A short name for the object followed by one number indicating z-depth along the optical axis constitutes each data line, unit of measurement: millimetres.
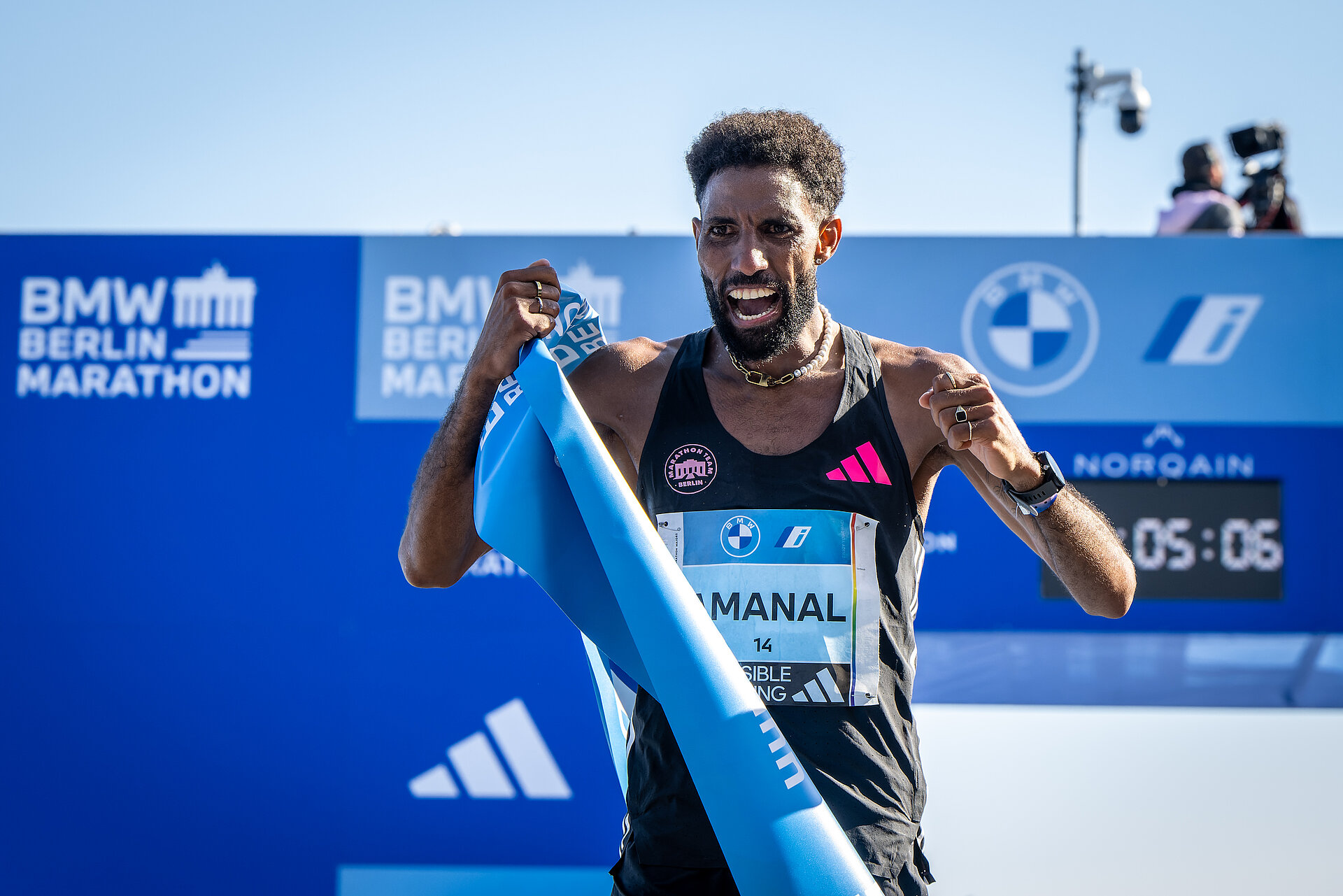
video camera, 5906
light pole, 10180
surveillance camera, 10180
